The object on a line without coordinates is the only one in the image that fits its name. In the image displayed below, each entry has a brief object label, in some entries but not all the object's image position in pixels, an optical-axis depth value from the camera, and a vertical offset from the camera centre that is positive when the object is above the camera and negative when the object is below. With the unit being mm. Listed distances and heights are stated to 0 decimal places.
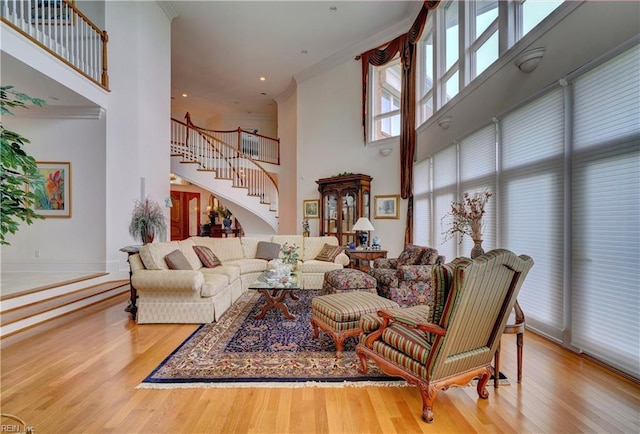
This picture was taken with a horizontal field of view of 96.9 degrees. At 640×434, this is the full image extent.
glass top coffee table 3566 -909
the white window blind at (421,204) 5708 +245
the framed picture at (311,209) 7746 +158
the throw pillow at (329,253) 5390 -737
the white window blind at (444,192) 4762 +421
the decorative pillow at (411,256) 4031 -592
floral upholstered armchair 3646 -864
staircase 7703 +1231
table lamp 5445 -196
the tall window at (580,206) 2207 +100
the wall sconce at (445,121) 4701 +1580
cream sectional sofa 3375 -919
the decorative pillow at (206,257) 4648 -709
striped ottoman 2613 -918
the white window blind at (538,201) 2803 +167
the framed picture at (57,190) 5035 +417
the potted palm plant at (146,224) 4148 -149
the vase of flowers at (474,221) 2703 -55
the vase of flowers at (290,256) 4266 -626
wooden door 11594 -1
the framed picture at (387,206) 6480 +208
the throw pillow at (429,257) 3869 -574
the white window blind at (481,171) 3752 +639
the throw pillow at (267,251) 5613 -727
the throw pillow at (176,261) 3758 -635
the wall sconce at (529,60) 2873 +1629
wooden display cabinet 6617 +282
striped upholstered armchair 1696 -732
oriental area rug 2203 -1299
